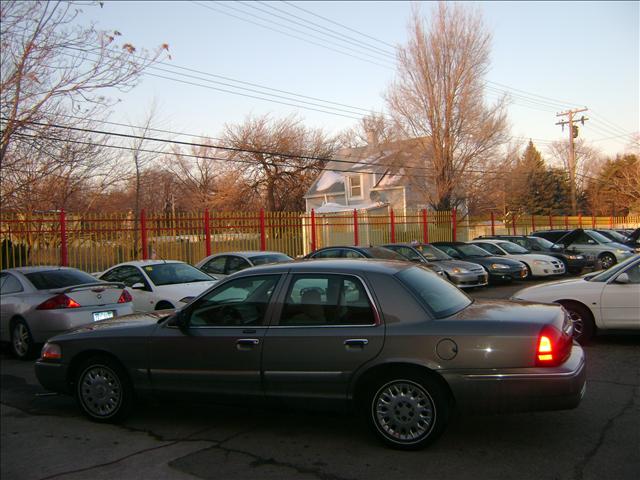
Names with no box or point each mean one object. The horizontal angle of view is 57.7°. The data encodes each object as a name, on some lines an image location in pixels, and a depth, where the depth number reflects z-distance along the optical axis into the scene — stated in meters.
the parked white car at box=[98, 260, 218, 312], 10.73
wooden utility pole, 41.12
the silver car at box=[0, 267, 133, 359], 8.98
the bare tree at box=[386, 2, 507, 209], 30.64
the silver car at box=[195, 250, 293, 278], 13.66
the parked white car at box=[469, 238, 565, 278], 18.34
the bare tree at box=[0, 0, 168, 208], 11.97
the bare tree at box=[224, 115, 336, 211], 46.47
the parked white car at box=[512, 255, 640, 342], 8.08
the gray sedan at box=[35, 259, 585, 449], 4.46
